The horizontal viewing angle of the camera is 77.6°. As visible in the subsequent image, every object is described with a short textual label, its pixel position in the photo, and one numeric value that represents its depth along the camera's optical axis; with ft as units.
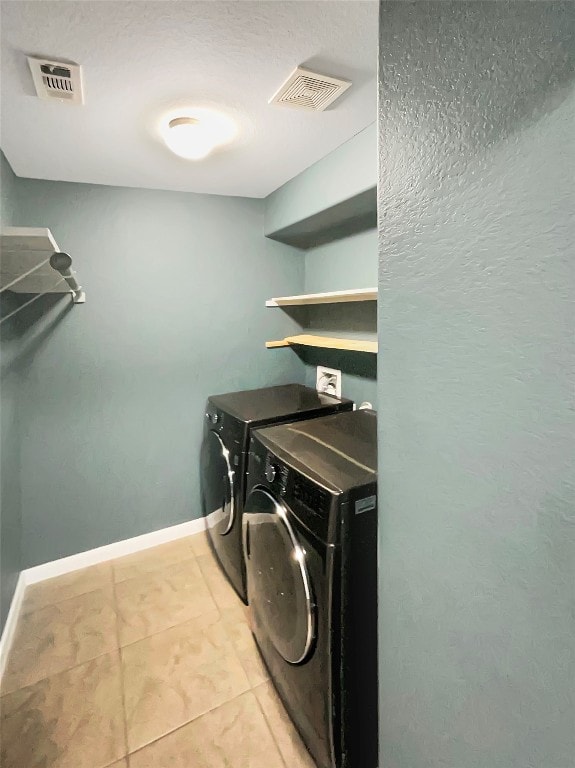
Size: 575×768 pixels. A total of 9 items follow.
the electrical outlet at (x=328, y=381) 7.82
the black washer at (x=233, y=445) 5.81
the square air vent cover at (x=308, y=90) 3.74
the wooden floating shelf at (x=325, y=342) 5.97
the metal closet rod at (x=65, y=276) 4.12
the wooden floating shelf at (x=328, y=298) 5.30
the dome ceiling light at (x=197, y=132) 4.53
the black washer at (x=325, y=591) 3.42
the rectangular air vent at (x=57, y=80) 3.49
